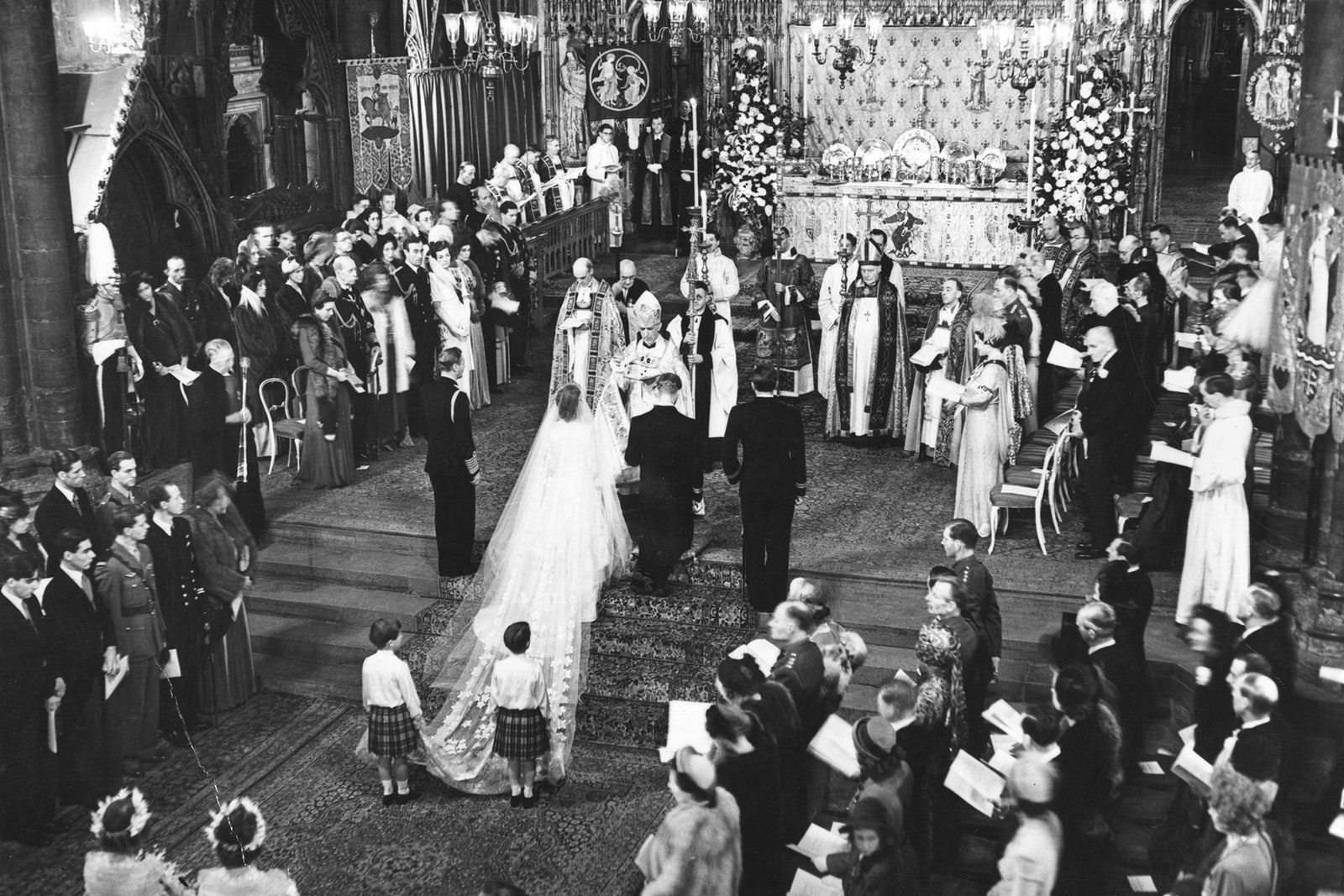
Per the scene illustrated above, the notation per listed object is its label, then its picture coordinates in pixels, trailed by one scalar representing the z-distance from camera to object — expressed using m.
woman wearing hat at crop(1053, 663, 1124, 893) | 6.53
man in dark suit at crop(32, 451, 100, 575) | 9.04
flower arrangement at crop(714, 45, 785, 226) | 19.02
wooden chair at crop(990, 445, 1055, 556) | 10.87
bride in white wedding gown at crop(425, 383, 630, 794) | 9.20
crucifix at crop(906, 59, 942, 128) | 20.97
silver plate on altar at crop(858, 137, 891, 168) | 20.45
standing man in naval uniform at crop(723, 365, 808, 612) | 9.55
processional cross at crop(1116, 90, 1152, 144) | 16.41
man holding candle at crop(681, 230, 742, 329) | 13.27
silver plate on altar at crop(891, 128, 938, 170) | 20.77
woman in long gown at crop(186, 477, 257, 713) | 9.27
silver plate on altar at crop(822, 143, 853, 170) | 20.42
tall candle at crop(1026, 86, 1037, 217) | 17.41
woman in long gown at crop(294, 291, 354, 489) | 12.21
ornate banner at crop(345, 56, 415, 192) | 18.38
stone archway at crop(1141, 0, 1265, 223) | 19.34
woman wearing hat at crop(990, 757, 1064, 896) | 5.73
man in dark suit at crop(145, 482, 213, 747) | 8.98
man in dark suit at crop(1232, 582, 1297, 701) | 7.25
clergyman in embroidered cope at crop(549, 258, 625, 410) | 12.99
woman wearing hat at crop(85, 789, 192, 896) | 6.19
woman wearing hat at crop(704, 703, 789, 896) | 6.56
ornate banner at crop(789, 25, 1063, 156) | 20.80
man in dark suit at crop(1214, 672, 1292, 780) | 6.04
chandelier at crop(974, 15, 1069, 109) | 17.70
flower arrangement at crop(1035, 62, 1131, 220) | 16.61
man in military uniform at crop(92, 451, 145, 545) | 9.08
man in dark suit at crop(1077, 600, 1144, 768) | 7.33
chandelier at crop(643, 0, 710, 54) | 19.31
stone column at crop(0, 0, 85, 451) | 11.67
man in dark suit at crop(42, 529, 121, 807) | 8.27
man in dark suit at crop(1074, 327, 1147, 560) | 10.36
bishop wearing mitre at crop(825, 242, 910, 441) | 13.00
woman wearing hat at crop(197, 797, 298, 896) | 6.07
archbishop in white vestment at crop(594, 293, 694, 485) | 10.84
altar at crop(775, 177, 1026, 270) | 19.19
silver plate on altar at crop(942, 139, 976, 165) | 20.25
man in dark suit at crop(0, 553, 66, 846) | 7.95
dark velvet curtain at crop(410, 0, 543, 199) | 19.11
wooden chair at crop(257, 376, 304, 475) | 12.59
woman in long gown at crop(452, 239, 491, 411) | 14.18
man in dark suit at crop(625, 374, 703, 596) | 9.98
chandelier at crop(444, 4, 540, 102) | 19.64
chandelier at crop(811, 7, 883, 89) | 18.48
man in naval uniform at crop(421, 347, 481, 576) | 10.33
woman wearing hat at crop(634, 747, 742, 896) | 5.89
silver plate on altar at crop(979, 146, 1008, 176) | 19.83
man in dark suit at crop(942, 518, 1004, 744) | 7.87
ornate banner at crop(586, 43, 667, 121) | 19.59
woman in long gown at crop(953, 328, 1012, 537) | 10.73
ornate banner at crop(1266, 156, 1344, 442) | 8.30
